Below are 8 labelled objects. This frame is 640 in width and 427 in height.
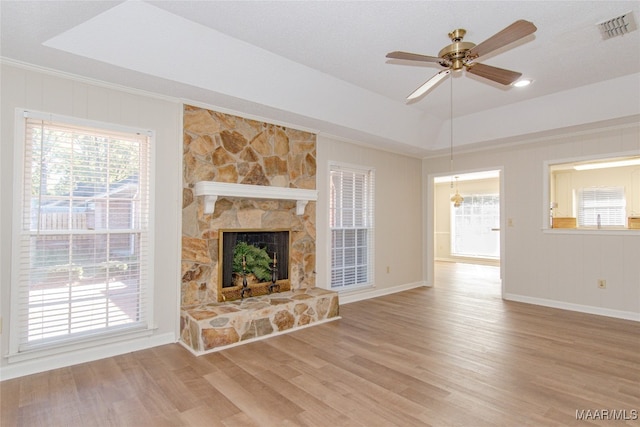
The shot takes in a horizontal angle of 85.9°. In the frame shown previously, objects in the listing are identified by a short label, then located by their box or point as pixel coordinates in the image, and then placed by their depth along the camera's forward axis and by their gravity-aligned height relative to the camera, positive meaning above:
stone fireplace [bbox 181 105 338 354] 3.57 +0.01
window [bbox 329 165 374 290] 5.25 -0.09
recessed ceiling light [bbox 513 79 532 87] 4.01 +1.63
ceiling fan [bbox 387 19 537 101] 2.26 +1.25
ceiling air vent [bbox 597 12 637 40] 2.69 +1.57
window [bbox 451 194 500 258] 10.26 -0.20
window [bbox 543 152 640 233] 6.57 +0.55
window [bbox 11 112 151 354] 2.83 -0.13
